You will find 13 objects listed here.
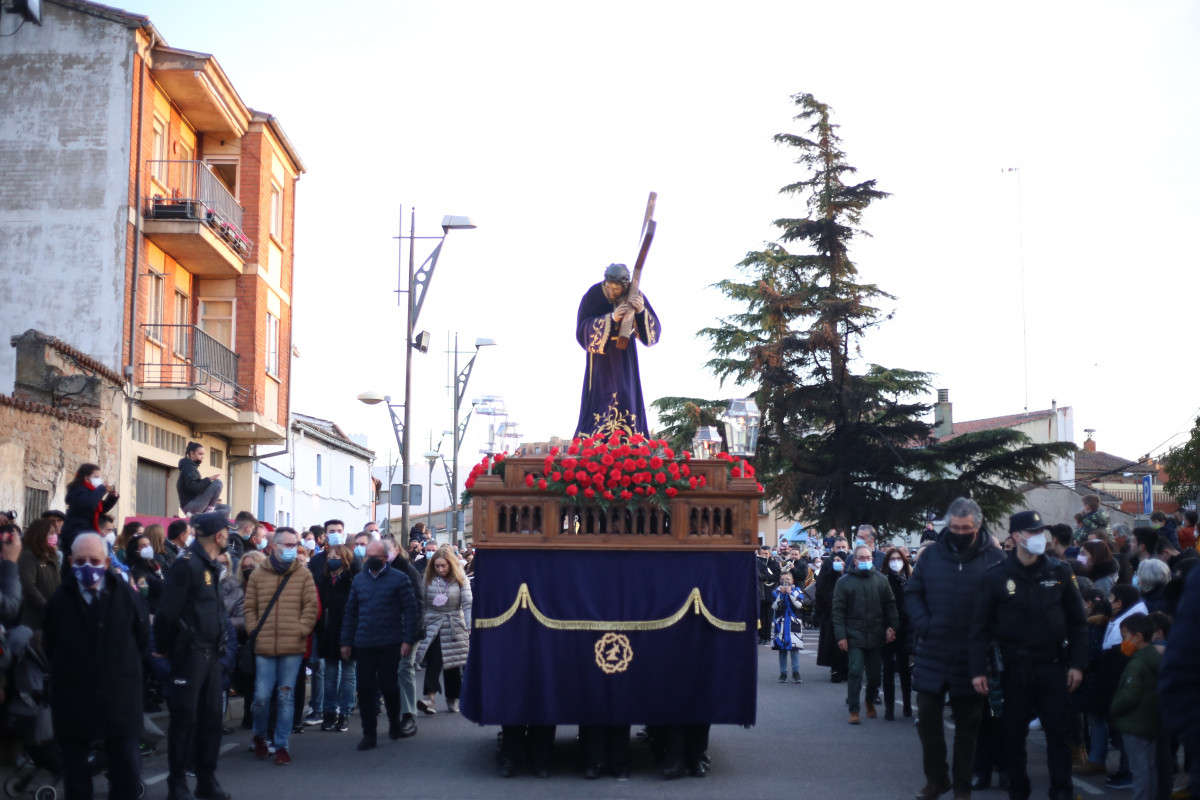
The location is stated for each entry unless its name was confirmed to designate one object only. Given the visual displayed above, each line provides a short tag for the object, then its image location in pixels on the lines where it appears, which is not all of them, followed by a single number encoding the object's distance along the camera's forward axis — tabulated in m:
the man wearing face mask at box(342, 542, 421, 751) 12.37
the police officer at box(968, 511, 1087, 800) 8.93
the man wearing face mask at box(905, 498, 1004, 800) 9.12
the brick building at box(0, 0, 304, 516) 25.02
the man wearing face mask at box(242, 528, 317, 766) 11.46
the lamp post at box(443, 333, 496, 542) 35.62
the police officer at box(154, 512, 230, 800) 9.45
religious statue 11.41
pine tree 34.09
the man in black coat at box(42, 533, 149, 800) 7.95
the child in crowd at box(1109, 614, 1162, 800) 8.94
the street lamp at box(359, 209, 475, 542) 23.19
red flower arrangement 10.24
